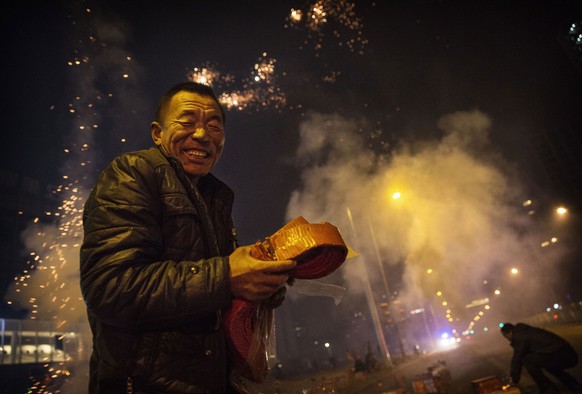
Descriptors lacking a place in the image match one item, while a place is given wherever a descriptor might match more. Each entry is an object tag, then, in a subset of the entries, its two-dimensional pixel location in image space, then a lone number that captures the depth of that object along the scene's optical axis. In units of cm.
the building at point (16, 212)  2259
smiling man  59
